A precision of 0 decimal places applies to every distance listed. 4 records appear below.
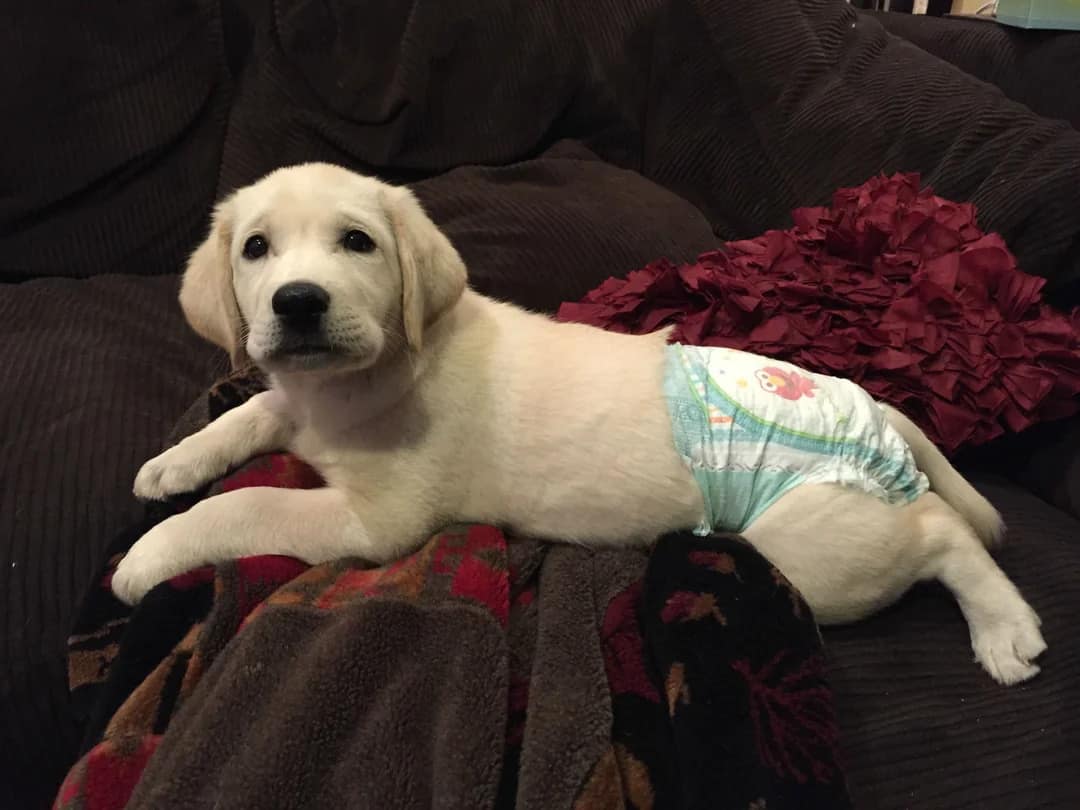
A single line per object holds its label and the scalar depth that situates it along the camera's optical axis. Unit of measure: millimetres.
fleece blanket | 411
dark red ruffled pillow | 625
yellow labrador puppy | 516
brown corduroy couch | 660
